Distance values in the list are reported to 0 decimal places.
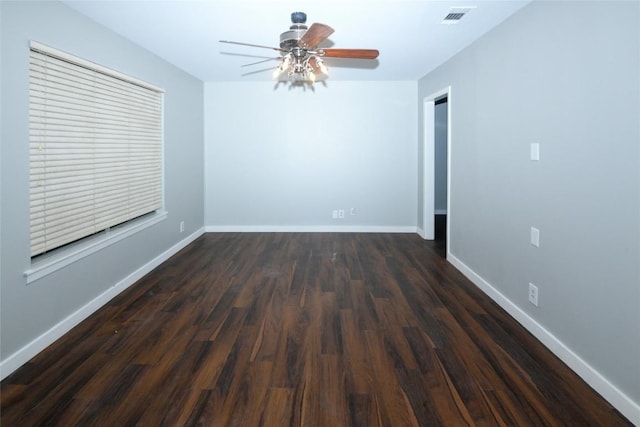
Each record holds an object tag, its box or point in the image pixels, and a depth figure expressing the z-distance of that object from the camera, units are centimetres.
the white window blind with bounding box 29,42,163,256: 254
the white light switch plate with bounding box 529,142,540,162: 267
